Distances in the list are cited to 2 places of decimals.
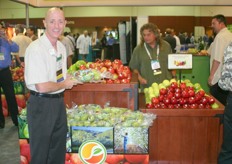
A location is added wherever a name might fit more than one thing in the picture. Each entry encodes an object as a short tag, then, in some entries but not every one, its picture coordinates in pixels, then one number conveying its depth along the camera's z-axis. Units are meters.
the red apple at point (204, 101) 3.32
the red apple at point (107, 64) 3.64
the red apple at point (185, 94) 3.30
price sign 3.54
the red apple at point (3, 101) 5.99
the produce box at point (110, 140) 3.01
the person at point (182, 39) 14.72
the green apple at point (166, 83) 3.60
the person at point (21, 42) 7.19
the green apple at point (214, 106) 3.33
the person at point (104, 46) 16.30
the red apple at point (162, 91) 3.38
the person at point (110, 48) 14.95
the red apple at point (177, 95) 3.33
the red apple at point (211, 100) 3.33
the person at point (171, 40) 9.79
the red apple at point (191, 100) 3.30
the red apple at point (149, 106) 3.34
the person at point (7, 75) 5.15
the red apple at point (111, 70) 3.50
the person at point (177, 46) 10.42
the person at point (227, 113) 2.85
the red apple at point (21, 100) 6.04
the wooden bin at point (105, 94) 3.32
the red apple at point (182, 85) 3.41
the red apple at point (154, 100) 3.34
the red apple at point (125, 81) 3.39
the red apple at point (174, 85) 3.42
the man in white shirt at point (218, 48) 4.78
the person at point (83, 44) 14.72
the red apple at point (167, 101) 3.33
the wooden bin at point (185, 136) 3.26
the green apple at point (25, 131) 3.14
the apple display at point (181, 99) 3.31
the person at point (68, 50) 8.56
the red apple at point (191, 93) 3.30
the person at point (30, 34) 7.64
